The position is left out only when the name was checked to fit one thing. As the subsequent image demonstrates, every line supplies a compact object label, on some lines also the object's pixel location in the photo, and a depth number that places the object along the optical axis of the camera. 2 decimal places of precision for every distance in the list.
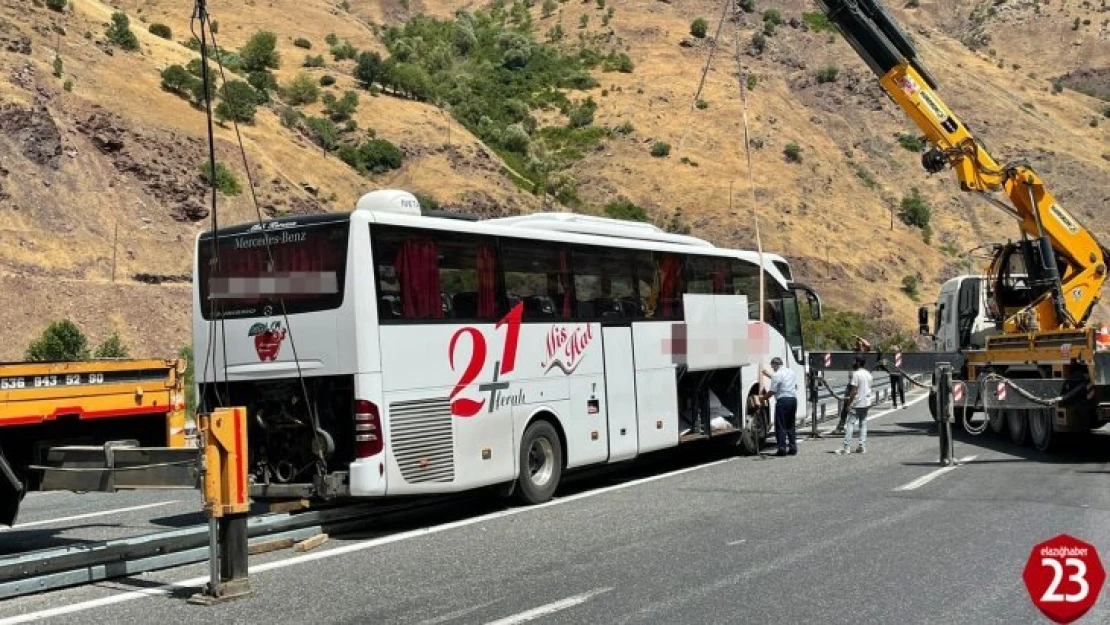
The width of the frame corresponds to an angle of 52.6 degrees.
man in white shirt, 18.81
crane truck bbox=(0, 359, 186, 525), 9.50
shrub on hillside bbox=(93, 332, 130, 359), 32.72
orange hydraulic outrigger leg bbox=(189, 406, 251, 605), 8.51
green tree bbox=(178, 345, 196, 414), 30.01
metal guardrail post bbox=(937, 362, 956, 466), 16.78
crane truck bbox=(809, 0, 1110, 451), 17.17
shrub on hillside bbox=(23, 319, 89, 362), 32.09
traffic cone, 16.70
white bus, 11.31
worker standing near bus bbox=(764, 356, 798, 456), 18.77
